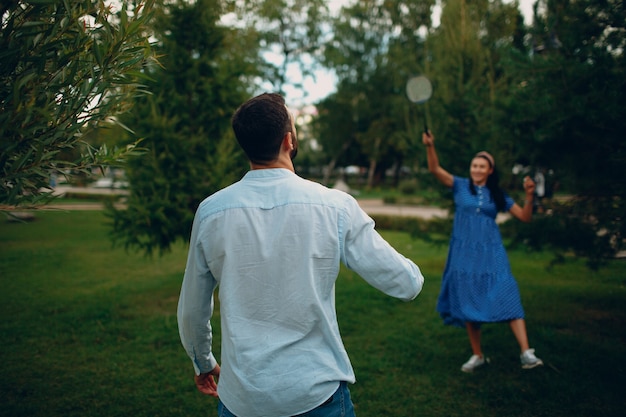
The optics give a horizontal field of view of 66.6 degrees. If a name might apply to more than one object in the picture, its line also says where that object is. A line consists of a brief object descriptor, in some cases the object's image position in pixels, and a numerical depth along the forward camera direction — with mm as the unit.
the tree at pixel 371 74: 31523
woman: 5039
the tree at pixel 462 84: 8656
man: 1837
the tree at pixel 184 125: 7562
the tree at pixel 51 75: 1971
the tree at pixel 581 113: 4793
